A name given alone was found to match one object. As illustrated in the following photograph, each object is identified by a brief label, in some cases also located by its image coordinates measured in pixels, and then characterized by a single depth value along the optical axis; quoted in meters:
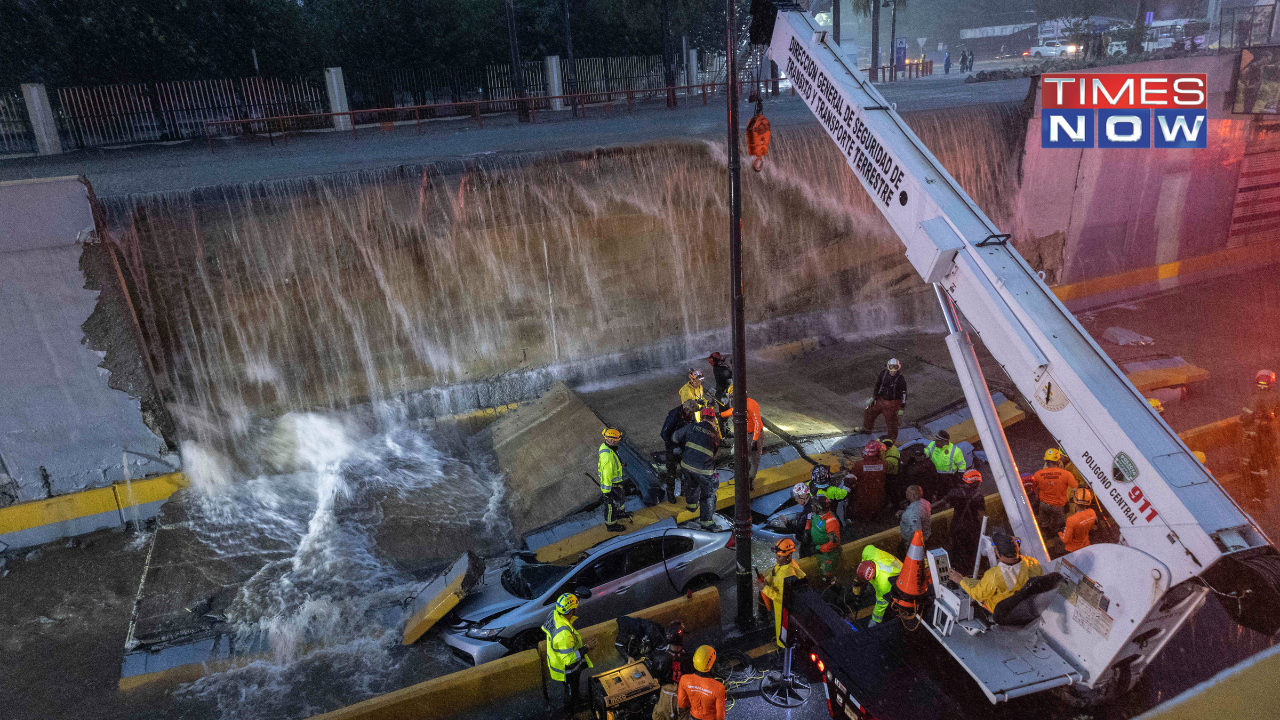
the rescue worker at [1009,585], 5.38
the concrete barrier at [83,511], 10.55
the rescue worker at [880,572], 6.80
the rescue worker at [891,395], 10.39
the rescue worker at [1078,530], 7.52
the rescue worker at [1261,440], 9.08
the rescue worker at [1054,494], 8.51
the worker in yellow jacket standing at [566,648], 6.11
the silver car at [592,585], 7.32
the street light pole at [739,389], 6.14
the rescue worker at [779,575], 6.86
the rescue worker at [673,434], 9.15
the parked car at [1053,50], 39.38
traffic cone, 6.12
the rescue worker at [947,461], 8.88
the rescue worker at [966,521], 7.86
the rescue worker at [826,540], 7.78
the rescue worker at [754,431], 9.05
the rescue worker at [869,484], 9.12
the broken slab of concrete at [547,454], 10.02
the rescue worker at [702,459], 8.40
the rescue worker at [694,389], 9.88
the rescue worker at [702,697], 5.27
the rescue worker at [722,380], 9.98
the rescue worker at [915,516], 7.87
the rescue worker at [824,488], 8.49
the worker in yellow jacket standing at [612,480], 8.70
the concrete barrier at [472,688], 6.38
